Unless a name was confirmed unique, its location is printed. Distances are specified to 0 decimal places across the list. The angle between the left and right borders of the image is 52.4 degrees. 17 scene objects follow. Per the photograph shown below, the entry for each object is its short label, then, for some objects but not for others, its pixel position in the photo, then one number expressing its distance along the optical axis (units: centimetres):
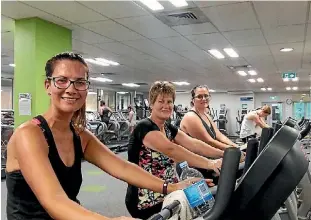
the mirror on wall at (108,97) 1563
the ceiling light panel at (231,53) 658
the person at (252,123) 534
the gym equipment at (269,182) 74
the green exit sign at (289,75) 1015
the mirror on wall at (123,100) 1723
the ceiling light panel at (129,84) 1433
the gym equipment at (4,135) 606
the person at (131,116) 1237
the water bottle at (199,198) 91
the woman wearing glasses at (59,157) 95
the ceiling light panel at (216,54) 674
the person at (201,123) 270
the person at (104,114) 1048
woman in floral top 180
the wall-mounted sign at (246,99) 1847
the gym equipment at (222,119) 1741
